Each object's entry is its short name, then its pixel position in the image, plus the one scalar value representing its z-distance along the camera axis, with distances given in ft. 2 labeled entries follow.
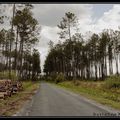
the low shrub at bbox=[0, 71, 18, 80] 69.57
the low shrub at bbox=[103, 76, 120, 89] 56.57
